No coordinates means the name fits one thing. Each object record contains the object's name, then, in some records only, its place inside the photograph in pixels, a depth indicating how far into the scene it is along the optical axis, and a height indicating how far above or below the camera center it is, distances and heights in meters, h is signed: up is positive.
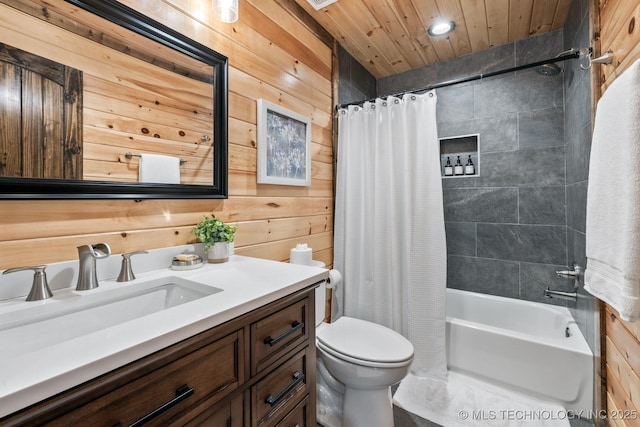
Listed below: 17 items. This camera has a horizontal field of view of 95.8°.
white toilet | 1.34 -0.75
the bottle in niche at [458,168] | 2.53 +0.39
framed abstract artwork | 1.58 +0.40
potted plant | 1.21 -0.10
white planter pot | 1.23 -0.17
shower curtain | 1.89 -0.06
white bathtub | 1.56 -0.85
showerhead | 1.82 +0.91
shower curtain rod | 1.41 +0.82
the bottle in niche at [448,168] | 2.59 +0.40
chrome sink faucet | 0.86 -0.15
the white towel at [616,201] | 0.79 +0.04
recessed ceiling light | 2.03 +1.33
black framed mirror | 0.83 +0.38
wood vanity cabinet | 0.51 -0.39
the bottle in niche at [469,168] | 2.48 +0.38
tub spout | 1.83 -0.54
